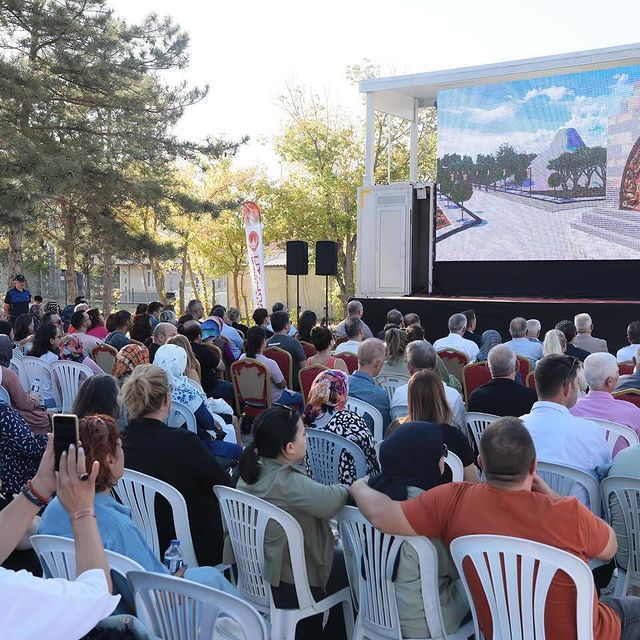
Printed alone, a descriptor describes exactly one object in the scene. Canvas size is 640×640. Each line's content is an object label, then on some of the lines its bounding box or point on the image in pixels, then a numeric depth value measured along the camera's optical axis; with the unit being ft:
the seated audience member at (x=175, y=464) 10.52
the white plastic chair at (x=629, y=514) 9.57
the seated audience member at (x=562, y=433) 10.90
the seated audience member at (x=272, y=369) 20.58
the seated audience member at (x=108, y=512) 6.97
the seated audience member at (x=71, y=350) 20.89
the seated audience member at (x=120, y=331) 24.54
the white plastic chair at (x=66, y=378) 19.80
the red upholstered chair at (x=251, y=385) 20.72
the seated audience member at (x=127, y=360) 17.02
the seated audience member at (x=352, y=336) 22.98
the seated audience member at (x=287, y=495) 8.92
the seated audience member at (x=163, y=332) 20.97
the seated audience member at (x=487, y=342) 23.15
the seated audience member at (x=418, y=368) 14.75
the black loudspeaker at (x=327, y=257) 53.83
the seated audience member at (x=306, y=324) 29.14
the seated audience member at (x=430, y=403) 11.15
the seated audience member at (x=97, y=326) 27.91
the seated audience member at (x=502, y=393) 14.87
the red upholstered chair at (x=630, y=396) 15.15
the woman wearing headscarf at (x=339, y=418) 11.89
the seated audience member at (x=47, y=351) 20.56
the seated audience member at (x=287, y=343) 23.88
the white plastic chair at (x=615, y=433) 12.30
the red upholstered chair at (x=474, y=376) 20.92
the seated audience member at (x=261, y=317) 27.55
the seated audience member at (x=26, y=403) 15.17
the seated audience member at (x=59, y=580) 4.30
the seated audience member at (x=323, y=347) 20.40
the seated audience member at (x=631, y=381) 15.91
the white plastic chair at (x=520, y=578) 6.89
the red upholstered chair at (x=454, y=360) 23.54
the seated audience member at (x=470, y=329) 28.27
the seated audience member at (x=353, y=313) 28.83
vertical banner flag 55.06
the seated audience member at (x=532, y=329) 25.16
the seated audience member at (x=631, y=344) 21.01
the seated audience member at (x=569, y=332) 22.56
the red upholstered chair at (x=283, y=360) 23.21
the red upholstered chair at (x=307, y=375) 19.43
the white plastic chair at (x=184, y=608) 5.94
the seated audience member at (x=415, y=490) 8.37
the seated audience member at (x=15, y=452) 11.71
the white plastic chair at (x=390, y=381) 18.60
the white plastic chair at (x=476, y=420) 14.10
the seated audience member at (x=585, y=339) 24.50
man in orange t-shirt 7.28
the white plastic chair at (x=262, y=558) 8.77
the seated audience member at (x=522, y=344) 23.29
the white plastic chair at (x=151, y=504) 9.60
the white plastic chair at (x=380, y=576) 8.23
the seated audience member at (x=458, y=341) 24.56
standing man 45.65
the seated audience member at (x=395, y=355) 19.03
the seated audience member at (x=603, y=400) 13.00
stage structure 43.11
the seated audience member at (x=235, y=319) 33.19
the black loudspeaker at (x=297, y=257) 53.72
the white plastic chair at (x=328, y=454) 11.78
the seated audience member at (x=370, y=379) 15.88
